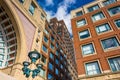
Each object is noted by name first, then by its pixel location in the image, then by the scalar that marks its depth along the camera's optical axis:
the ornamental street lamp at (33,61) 6.79
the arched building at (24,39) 14.27
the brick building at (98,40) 11.63
